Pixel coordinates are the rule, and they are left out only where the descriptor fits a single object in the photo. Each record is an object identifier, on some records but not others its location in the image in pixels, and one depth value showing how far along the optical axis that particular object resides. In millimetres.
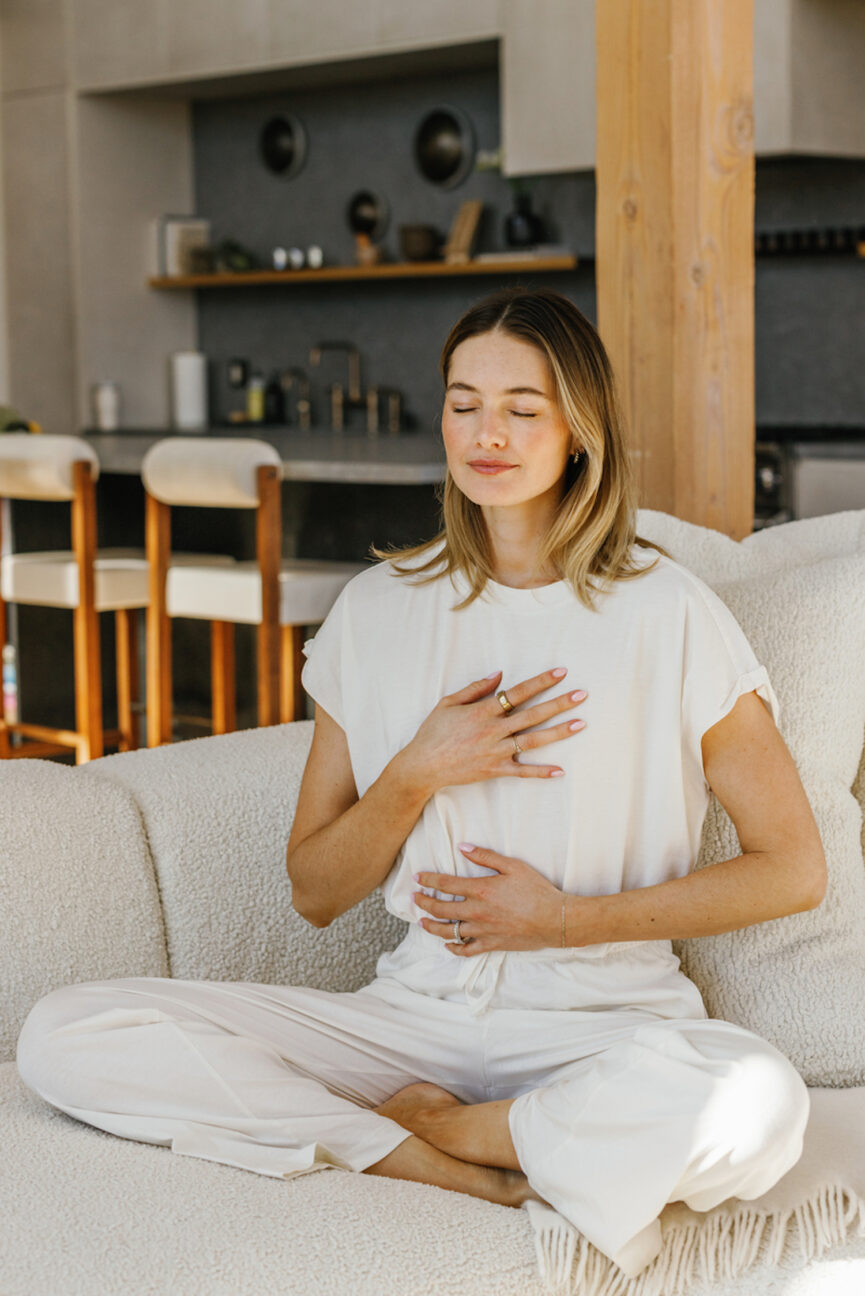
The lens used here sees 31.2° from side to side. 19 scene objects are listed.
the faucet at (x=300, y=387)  6078
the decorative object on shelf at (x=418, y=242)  5543
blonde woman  1438
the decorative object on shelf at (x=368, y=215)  5852
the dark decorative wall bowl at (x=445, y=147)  5582
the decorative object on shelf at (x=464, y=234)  5414
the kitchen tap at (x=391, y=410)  5832
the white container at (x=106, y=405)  6010
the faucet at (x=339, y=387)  5902
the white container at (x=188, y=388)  6289
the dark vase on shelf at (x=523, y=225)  5348
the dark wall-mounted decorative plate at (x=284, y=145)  6055
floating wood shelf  5199
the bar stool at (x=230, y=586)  3658
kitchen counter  3945
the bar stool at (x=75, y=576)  3785
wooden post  2246
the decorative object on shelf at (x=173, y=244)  6211
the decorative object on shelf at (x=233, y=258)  6070
